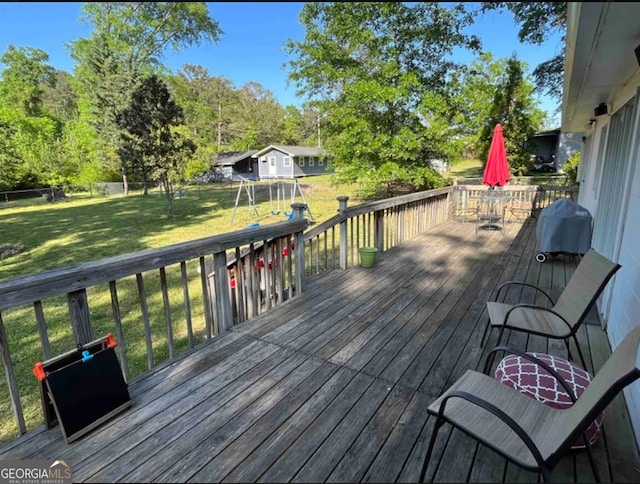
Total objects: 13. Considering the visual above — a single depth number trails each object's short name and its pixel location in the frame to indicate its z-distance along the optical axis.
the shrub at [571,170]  13.37
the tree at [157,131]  13.12
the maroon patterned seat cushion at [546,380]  1.71
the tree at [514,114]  15.66
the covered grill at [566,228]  4.52
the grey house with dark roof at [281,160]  30.30
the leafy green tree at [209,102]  29.41
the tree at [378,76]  9.90
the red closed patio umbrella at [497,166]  7.10
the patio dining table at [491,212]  7.23
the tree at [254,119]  38.34
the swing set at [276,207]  13.44
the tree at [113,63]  14.36
